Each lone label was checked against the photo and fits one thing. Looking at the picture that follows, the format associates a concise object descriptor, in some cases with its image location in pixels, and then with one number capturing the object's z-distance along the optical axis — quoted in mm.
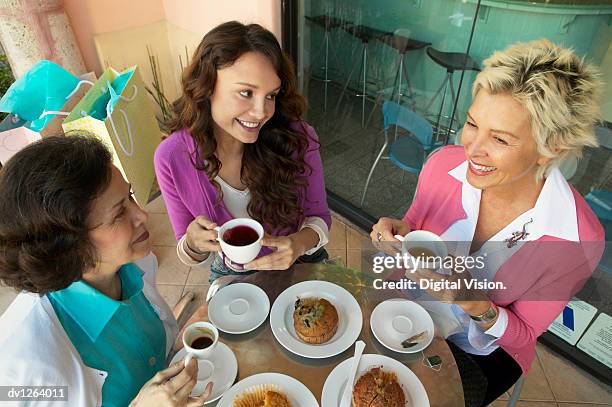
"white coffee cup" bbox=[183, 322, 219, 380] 1069
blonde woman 1136
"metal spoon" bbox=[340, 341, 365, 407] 1158
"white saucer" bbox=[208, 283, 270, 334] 1379
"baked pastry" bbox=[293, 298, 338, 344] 1307
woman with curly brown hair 1438
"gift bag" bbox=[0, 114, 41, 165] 2324
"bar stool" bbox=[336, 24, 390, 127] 2730
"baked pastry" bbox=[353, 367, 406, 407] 1130
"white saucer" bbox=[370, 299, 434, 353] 1329
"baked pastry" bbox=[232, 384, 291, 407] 1145
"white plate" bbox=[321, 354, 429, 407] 1171
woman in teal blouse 933
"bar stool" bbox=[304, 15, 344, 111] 2893
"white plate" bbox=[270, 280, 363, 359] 1297
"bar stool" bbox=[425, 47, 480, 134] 2332
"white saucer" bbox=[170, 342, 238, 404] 1175
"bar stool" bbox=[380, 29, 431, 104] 2553
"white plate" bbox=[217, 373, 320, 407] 1167
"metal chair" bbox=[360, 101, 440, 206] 2559
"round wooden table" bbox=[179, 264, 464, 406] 1243
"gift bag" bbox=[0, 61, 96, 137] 2434
